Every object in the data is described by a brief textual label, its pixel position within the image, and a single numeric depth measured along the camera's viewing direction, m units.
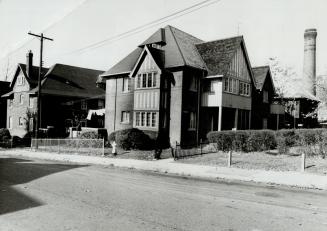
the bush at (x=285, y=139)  18.86
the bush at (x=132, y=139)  24.77
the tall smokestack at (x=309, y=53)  50.53
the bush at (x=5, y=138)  37.25
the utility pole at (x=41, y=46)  29.34
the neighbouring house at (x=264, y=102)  34.50
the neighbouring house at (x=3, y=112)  53.50
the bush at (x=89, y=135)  30.83
